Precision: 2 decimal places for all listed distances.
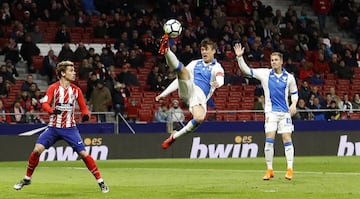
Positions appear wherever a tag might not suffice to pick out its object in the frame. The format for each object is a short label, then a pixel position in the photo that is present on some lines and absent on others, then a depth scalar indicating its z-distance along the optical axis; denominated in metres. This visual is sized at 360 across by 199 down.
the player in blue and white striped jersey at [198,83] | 17.31
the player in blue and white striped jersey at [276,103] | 19.69
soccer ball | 16.36
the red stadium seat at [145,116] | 32.75
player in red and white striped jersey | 16.42
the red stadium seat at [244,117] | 33.04
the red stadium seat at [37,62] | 34.28
